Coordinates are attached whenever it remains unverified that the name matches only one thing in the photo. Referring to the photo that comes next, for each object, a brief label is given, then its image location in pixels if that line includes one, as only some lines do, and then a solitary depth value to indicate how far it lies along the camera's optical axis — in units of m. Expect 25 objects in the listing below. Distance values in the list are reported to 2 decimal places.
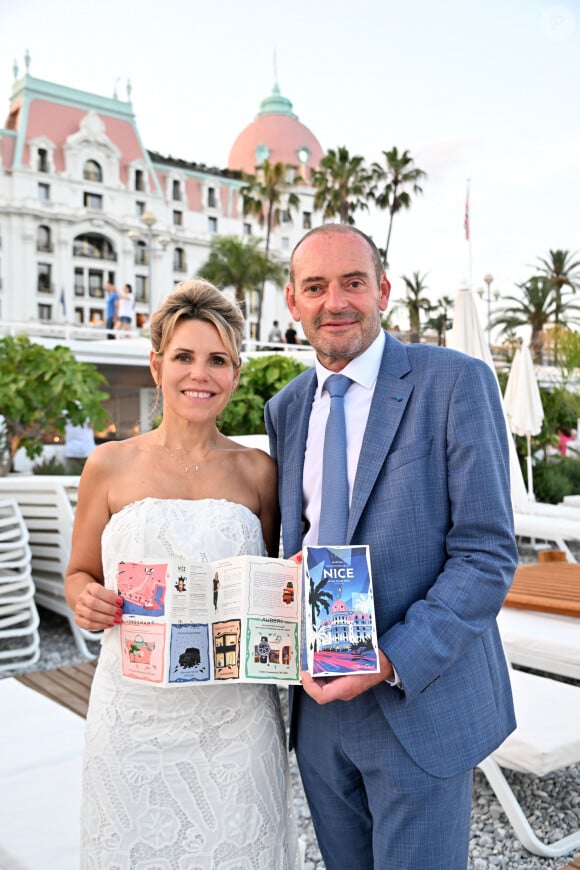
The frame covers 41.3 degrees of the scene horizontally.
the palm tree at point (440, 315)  49.42
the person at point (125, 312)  24.86
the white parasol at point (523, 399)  12.22
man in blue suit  1.95
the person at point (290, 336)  27.37
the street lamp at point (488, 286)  34.21
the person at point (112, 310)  24.99
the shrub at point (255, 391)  10.27
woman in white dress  2.18
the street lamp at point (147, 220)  24.58
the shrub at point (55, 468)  12.72
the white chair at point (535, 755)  3.52
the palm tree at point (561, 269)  43.78
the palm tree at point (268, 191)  46.94
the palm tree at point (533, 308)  42.81
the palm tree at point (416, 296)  51.41
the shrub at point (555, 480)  15.56
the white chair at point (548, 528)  8.05
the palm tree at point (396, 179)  45.22
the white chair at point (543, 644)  4.61
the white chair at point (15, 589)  6.33
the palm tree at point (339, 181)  43.78
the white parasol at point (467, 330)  6.77
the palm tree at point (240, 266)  44.81
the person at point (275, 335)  28.84
